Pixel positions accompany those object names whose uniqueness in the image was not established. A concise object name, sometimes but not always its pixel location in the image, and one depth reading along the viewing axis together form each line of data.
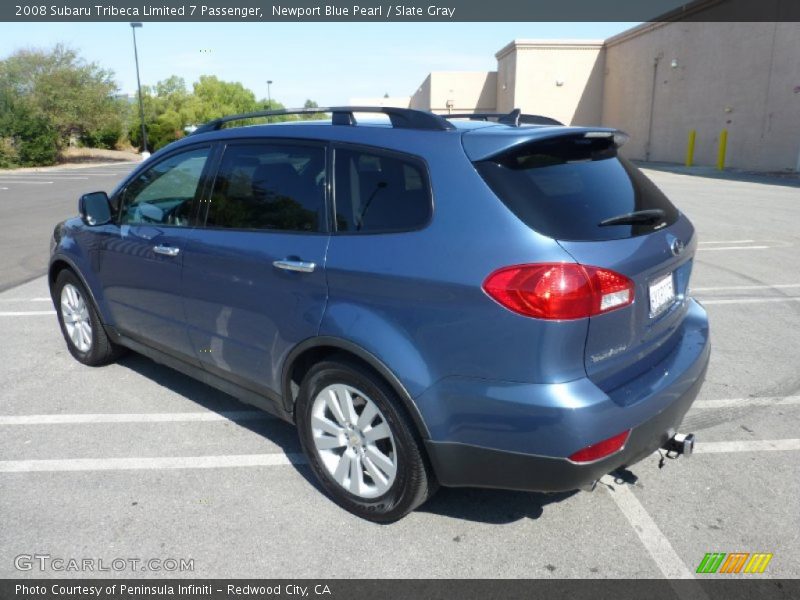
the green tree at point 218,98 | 64.00
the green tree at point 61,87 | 37.22
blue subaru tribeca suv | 2.39
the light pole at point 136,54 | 42.52
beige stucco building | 23.17
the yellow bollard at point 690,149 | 28.02
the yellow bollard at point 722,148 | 25.34
